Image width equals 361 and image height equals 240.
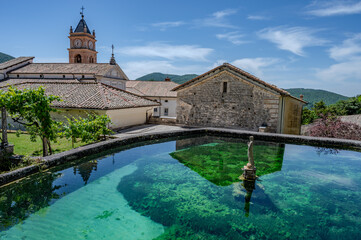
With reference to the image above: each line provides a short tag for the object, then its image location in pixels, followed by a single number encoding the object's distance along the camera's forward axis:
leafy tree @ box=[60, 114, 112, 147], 9.93
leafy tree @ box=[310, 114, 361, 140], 15.62
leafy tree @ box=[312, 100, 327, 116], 54.22
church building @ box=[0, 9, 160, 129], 15.43
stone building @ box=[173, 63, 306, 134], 17.62
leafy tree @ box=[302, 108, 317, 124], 46.67
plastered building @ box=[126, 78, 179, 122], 39.56
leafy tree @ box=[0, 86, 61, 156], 7.64
